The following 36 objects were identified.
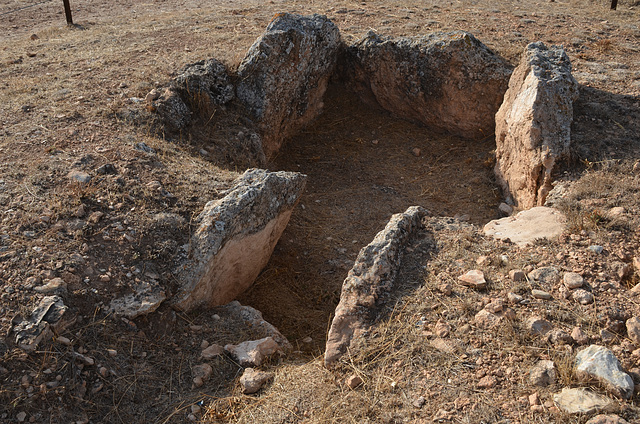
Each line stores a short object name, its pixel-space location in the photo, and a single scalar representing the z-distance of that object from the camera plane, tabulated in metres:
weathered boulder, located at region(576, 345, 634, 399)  2.78
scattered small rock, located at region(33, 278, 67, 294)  3.42
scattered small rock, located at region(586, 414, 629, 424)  2.64
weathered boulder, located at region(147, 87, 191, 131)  5.57
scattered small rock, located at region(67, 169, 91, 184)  4.28
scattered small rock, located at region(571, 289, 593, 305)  3.37
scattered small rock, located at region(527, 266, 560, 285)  3.59
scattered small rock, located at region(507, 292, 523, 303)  3.45
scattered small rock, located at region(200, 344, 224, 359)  3.60
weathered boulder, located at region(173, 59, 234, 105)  5.91
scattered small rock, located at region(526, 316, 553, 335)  3.22
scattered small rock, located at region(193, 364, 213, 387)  3.42
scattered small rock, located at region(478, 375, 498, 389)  2.97
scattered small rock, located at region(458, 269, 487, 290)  3.59
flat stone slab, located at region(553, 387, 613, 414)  2.73
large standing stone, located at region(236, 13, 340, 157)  6.30
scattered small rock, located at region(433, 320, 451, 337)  3.33
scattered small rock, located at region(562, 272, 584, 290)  3.49
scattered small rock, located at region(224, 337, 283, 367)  3.54
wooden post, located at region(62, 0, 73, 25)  8.61
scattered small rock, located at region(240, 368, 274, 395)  3.33
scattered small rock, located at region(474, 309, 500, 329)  3.33
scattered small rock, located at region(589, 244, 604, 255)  3.79
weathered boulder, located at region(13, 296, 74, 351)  3.20
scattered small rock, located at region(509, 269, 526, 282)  3.64
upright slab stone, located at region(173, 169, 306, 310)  3.98
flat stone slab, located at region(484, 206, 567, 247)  4.13
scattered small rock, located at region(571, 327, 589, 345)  3.12
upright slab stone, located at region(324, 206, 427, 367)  3.48
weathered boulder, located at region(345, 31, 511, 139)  6.52
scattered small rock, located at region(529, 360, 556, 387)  2.93
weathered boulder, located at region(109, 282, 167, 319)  3.59
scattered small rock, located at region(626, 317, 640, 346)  3.10
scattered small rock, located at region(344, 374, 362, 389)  3.19
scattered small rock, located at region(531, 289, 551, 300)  3.45
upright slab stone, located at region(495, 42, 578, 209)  5.16
